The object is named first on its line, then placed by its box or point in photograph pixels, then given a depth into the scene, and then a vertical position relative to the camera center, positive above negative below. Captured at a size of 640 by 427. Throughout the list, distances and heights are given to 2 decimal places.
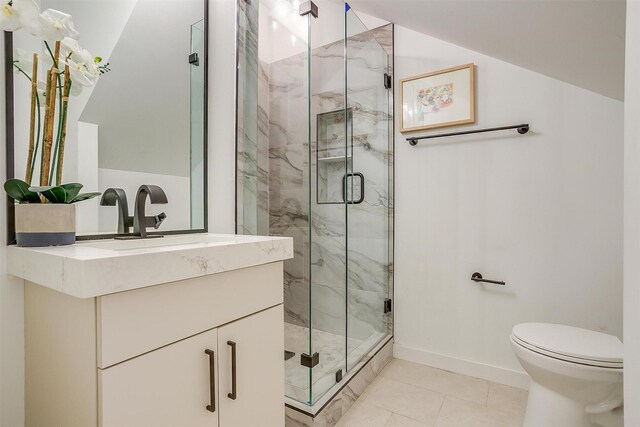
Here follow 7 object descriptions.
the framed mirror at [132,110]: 0.96 +0.38
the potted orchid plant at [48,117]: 0.83 +0.29
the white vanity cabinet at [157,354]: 0.69 -0.36
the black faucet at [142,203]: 1.11 +0.03
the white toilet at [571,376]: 1.24 -0.66
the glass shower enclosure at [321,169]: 1.65 +0.27
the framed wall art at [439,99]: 2.01 +0.75
